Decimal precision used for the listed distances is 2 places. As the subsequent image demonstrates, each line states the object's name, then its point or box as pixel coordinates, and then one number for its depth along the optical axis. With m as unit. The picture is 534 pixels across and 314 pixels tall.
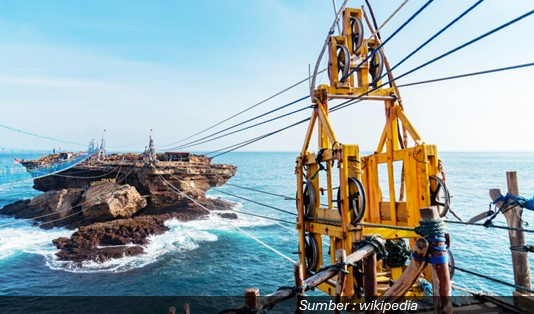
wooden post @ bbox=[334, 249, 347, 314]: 4.40
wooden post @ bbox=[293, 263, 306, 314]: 4.29
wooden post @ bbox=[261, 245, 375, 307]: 4.13
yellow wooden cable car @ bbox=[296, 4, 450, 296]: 7.21
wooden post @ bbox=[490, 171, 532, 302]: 5.62
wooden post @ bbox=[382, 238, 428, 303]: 3.70
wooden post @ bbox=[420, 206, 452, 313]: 3.68
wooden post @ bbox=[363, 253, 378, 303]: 4.59
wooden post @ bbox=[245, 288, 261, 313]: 3.84
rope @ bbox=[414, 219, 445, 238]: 3.67
